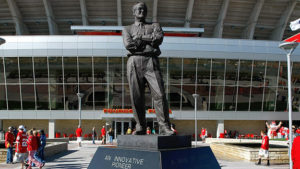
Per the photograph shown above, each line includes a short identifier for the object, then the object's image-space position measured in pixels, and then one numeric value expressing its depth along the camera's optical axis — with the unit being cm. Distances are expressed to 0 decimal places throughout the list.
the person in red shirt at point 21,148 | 1176
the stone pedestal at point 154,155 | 511
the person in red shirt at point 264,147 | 1385
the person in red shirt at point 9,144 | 1369
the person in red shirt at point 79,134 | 2275
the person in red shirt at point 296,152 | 432
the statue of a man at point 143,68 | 600
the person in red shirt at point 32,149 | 1139
